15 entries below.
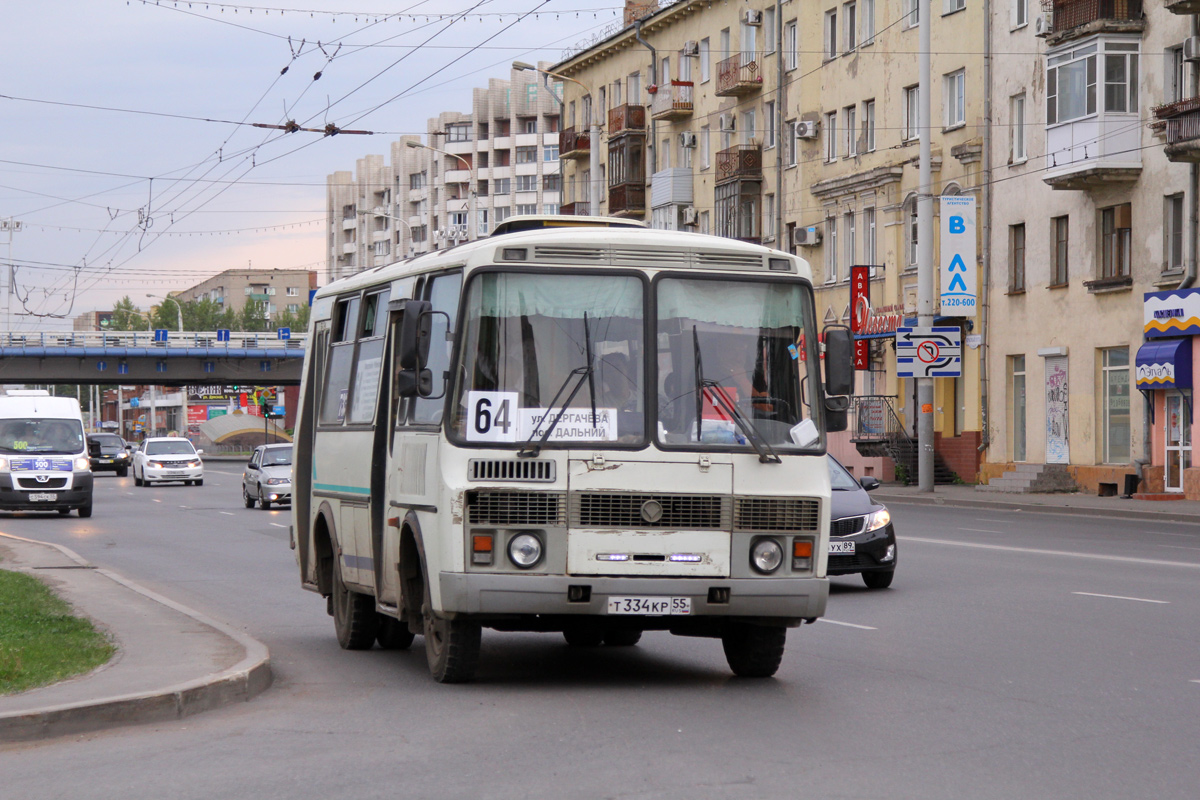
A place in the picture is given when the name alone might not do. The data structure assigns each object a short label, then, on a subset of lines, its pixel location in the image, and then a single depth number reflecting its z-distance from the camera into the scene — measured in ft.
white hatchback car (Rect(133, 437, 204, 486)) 184.14
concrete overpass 276.00
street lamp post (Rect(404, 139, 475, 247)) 186.39
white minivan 114.32
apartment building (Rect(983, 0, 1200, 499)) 122.93
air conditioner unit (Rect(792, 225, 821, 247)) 180.86
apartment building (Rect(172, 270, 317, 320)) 646.74
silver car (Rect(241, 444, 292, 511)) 126.63
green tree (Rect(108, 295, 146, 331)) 578.25
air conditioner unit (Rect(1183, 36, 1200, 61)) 118.83
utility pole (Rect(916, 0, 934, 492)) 134.51
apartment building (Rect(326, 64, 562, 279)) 463.42
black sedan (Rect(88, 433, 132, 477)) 231.91
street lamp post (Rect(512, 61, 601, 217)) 178.60
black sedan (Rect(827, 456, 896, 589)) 56.95
